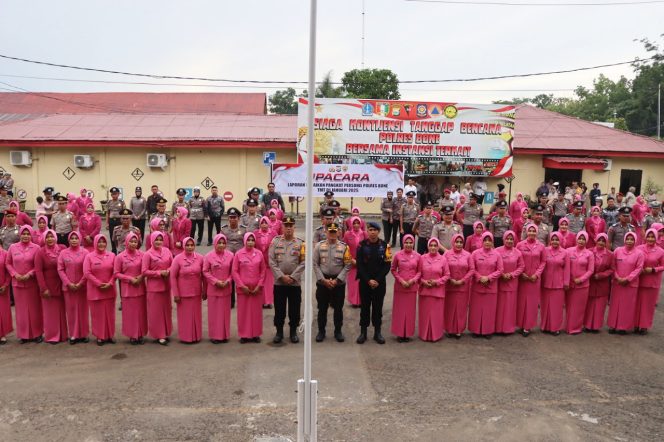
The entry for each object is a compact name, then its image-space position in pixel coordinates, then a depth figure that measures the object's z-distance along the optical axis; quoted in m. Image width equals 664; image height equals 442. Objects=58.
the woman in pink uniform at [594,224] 10.48
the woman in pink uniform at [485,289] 7.16
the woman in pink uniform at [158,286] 6.78
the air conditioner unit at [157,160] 19.56
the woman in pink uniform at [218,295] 6.91
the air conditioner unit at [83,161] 19.58
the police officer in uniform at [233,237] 8.62
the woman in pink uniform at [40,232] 8.21
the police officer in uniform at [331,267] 6.89
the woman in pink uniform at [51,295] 6.83
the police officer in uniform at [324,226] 8.12
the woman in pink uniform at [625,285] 7.49
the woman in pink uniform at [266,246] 8.43
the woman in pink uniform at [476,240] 8.32
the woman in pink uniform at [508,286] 7.29
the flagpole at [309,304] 3.69
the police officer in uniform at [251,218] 10.02
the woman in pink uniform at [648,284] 7.56
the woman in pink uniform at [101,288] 6.64
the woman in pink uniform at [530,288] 7.41
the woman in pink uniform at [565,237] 8.45
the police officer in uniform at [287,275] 6.87
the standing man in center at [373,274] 6.94
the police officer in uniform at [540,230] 9.14
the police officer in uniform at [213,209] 13.38
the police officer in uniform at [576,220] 10.71
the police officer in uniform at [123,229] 8.47
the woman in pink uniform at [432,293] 7.03
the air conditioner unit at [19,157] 19.53
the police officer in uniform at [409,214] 12.00
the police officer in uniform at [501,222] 10.55
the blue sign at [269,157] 19.69
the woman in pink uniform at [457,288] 7.14
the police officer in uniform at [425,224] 10.82
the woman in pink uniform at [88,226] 10.13
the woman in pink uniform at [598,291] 7.67
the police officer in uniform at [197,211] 12.93
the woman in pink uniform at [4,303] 6.82
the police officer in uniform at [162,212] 9.73
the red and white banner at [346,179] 14.50
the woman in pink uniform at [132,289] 6.74
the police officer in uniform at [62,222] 10.44
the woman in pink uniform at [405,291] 7.04
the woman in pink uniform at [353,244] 8.83
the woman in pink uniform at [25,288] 6.78
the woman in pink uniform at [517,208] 12.07
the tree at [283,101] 55.84
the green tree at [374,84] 36.50
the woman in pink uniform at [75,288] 6.72
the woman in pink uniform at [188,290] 6.79
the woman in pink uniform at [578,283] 7.48
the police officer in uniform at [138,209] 12.15
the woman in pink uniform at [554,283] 7.42
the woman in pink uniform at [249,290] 6.92
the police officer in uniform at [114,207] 11.40
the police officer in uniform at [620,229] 9.34
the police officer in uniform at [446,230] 9.51
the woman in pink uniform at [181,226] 9.79
